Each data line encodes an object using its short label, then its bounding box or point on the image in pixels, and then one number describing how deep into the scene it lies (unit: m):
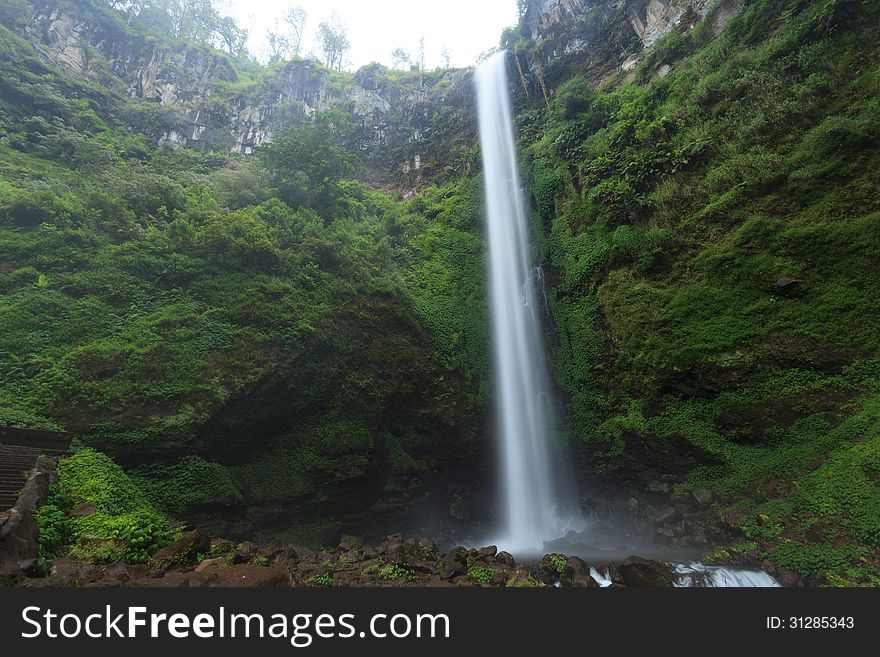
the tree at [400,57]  42.09
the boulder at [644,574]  6.94
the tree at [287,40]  42.19
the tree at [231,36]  37.84
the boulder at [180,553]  5.26
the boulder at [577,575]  7.14
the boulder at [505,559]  8.00
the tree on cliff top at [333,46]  39.84
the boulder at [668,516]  9.24
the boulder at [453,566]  6.90
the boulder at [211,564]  5.52
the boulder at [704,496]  8.76
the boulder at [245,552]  6.12
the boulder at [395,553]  7.33
